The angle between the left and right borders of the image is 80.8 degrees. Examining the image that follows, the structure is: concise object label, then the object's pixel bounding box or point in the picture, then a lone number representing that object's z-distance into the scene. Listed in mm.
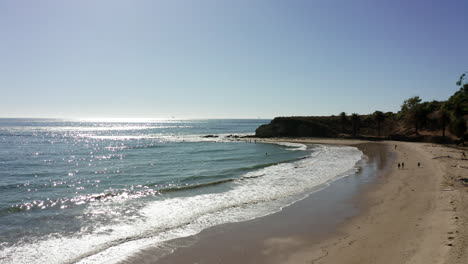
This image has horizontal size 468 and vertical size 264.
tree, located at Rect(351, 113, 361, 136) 87188
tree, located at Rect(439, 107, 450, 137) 64625
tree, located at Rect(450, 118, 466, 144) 48638
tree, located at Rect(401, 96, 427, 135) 72938
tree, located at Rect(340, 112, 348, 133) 93250
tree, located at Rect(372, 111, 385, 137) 84188
